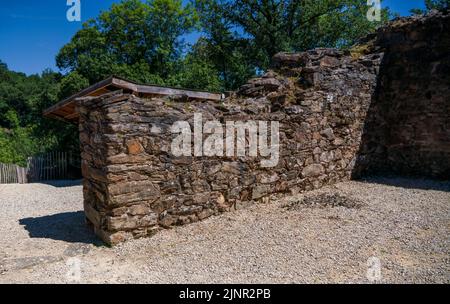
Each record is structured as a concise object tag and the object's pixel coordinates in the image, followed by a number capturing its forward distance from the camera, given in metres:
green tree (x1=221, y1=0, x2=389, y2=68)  17.73
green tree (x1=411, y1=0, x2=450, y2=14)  21.50
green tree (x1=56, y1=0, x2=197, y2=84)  17.52
